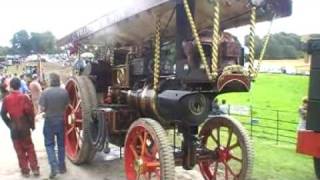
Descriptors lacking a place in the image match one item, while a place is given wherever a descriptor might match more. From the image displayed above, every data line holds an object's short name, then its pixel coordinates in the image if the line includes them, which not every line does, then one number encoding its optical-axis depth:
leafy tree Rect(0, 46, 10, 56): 66.13
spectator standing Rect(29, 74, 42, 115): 9.64
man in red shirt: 5.02
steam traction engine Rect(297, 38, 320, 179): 3.63
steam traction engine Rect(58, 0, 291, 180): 3.58
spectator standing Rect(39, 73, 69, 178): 5.00
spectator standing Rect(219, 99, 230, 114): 9.43
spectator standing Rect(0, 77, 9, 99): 6.62
